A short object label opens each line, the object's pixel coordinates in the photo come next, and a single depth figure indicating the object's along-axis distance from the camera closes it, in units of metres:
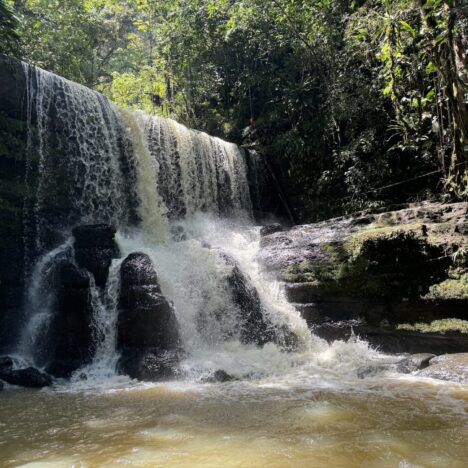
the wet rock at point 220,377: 5.85
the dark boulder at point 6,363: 6.62
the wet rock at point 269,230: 10.87
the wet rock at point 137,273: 7.53
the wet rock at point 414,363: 5.87
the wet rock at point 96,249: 8.04
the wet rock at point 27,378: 6.20
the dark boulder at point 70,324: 7.11
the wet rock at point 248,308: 7.64
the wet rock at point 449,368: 5.25
